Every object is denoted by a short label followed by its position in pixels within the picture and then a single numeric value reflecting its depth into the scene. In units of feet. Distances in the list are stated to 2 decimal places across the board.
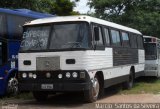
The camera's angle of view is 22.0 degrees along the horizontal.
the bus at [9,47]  49.16
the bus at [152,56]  70.59
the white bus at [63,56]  41.50
